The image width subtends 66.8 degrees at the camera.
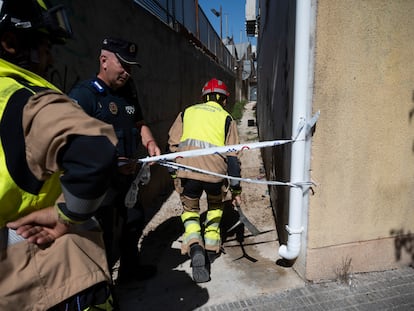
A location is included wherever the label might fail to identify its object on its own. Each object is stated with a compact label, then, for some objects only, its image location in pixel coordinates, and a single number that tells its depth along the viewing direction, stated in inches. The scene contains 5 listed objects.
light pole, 1022.8
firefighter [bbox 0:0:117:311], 40.1
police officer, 92.4
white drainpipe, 89.9
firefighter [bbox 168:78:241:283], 121.5
